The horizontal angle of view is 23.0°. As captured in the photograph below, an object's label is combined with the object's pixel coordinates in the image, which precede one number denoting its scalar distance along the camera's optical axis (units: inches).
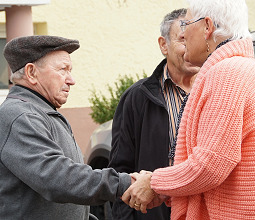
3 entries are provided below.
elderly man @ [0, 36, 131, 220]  120.9
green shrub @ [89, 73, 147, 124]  421.7
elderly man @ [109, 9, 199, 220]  165.8
